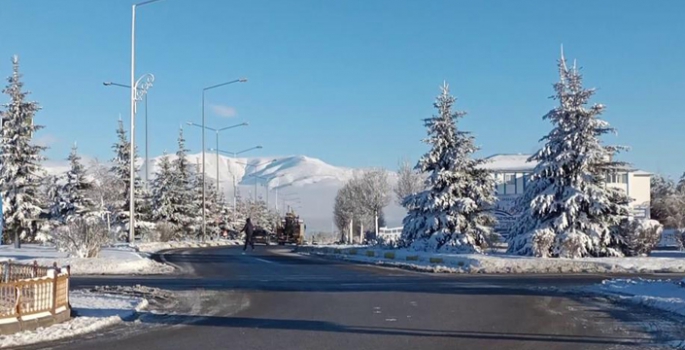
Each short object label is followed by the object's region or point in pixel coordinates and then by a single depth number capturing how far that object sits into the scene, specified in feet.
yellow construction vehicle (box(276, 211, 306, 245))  299.58
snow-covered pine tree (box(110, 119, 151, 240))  239.50
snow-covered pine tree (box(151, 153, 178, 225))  261.65
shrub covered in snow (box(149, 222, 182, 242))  220.02
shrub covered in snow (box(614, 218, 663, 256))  127.13
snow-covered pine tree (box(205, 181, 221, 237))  309.63
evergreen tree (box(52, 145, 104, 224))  208.64
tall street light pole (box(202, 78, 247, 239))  230.68
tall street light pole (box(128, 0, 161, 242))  147.33
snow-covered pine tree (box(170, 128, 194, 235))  266.22
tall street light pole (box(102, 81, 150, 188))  160.04
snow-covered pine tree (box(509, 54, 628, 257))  125.18
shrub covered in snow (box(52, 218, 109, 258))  105.81
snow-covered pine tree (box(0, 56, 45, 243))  175.83
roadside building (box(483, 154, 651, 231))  247.03
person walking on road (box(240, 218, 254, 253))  174.02
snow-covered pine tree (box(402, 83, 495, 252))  144.25
